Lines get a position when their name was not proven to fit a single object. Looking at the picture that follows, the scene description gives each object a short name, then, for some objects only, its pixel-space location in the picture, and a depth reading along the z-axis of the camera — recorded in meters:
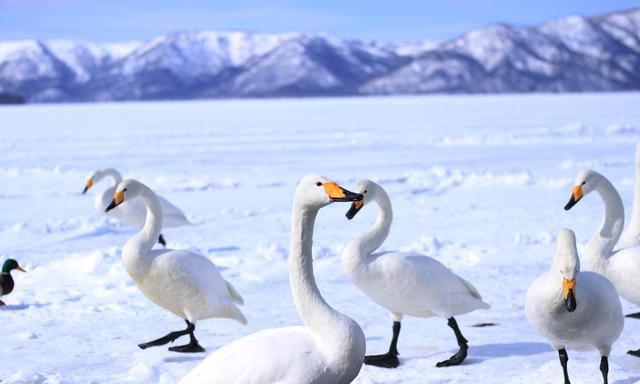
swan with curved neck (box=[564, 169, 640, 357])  9.96
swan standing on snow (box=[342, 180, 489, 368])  9.67
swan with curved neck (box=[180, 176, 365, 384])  6.35
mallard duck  12.61
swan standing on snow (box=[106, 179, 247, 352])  10.19
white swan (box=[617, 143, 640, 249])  11.30
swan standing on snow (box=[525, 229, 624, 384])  7.91
